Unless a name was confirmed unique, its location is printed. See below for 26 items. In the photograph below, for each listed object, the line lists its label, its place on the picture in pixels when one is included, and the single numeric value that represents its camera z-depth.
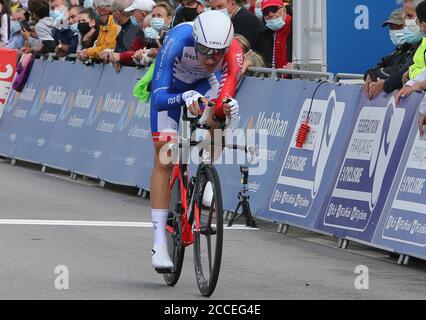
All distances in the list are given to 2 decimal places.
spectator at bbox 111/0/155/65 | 17.06
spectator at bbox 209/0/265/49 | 15.45
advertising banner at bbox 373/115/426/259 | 10.84
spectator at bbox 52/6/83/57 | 19.75
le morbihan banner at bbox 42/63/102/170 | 18.02
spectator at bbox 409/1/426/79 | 11.15
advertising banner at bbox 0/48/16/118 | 20.84
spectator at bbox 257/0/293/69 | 15.50
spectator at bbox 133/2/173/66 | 16.25
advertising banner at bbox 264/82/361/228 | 12.42
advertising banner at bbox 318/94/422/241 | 11.49
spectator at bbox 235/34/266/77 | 14.56
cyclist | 8.91
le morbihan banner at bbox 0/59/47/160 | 19.92
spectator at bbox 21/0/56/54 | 20.58
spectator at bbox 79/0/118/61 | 18.09
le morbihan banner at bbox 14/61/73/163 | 18.92
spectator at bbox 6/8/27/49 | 22.30
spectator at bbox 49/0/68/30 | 20.58
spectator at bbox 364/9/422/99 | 11.69
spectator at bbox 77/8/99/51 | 19.27
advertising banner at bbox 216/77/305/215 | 13.39
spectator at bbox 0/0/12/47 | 22.25
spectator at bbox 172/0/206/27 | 15.79
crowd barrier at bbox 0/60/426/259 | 11.30
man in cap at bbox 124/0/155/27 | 17.77
